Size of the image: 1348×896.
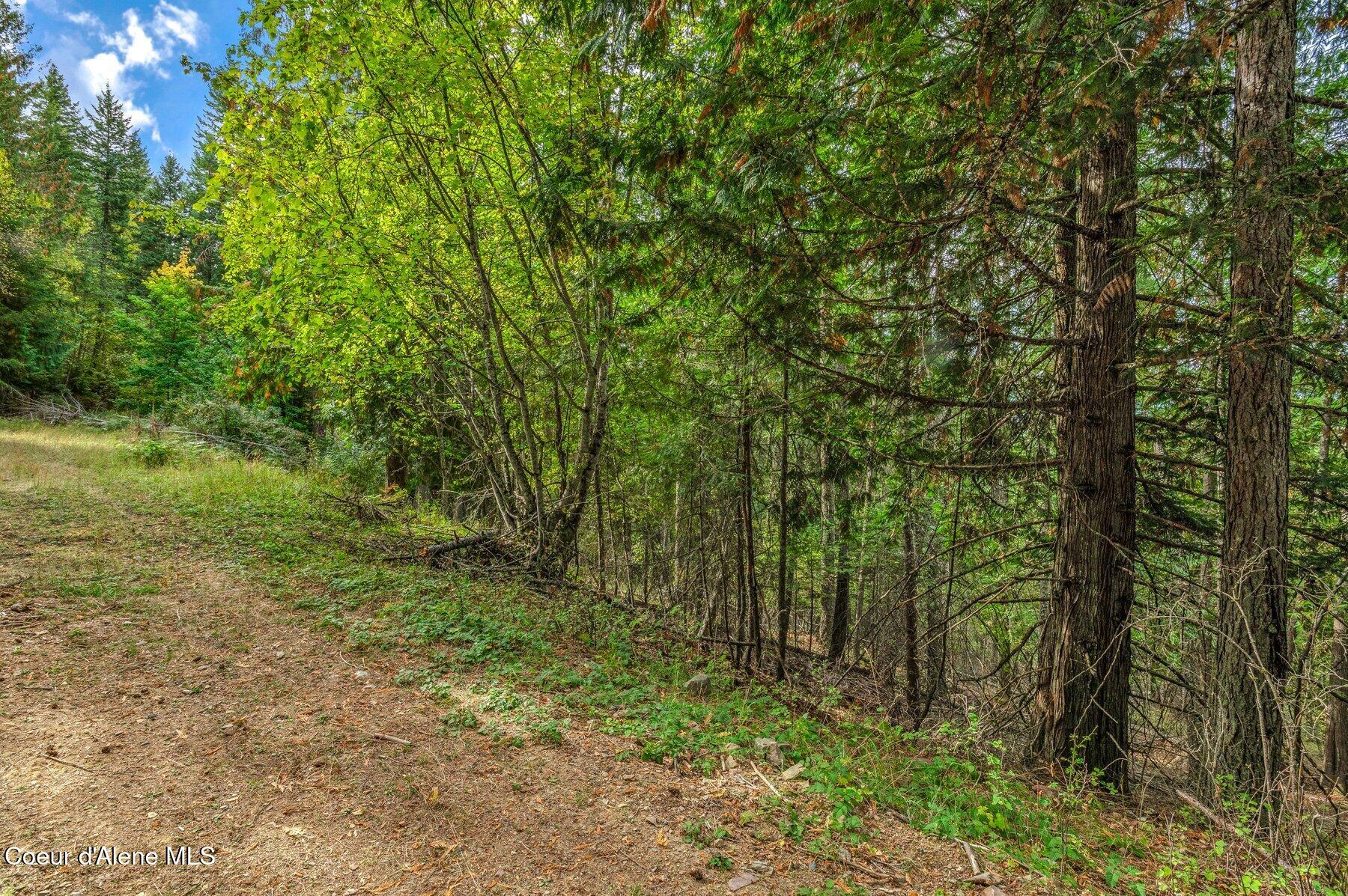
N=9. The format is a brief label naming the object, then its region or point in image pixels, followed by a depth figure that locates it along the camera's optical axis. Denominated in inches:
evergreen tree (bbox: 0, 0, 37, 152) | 707.4
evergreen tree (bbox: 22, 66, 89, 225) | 792.9
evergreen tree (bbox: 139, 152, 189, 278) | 1092.5
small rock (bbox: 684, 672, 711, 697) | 204.8
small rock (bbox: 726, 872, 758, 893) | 99.0
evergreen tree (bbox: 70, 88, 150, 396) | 836.6
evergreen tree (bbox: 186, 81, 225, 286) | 1015.6
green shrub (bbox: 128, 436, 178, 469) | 467.5
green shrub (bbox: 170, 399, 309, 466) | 582.9
